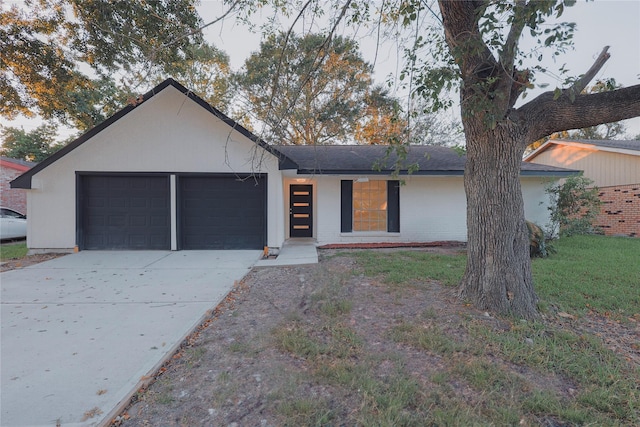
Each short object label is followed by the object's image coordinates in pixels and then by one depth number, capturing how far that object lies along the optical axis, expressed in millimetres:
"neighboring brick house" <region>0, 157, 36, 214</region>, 15953
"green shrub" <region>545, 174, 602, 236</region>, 9727
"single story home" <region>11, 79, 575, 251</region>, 8250
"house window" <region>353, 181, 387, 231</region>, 9820
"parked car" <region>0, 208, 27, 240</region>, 10891
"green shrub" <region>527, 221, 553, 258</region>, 7621
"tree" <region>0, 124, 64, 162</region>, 26994
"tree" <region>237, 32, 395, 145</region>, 15445
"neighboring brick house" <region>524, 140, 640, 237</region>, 12750
